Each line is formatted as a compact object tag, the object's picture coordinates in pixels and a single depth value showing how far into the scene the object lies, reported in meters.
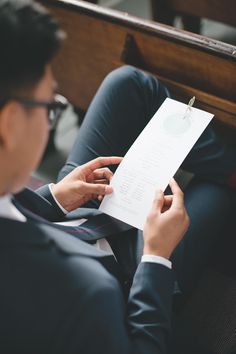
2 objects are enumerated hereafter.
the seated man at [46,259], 0.62
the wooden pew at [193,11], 1.98
